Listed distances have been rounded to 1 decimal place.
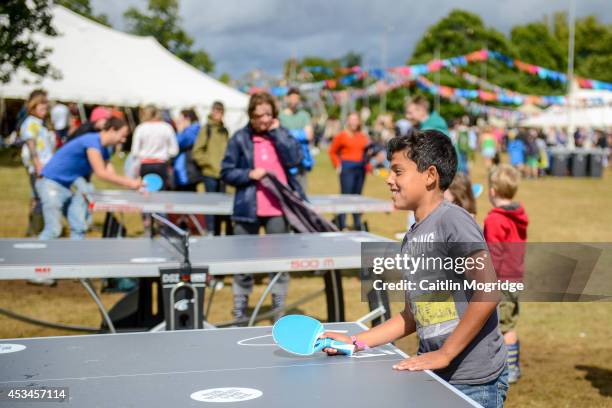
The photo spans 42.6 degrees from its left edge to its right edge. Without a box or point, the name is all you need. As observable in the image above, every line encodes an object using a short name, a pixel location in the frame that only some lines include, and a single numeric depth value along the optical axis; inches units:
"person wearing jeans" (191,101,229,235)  410.9
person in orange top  447.8
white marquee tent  1066.7
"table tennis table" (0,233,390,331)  153.8
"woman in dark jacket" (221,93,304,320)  241.6
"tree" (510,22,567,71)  3270.2
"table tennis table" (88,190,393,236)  289.6
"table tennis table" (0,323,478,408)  79.4
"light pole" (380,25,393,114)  2101.1
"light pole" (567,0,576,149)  1330.0
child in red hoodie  185.6
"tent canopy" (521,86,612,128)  1518.2
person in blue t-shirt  287.3
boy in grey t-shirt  97.3
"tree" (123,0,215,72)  2987.2
